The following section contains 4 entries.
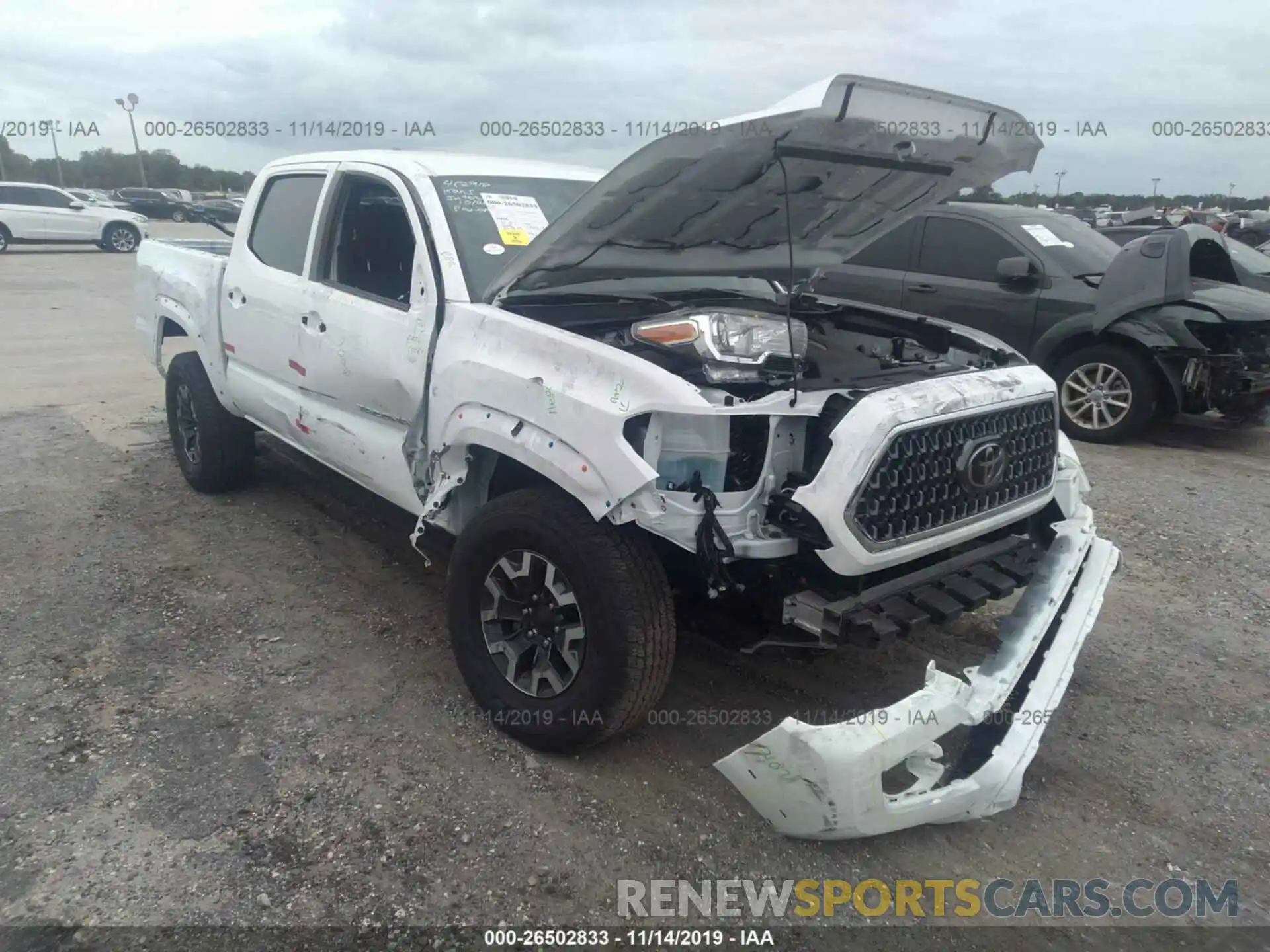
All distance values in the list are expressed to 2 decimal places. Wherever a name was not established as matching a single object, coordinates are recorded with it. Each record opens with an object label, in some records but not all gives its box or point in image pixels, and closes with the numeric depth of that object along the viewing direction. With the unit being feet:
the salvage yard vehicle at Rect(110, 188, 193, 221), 108.47
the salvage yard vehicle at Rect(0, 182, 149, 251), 71.10
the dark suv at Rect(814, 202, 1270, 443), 21.15
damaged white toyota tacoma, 8.27
